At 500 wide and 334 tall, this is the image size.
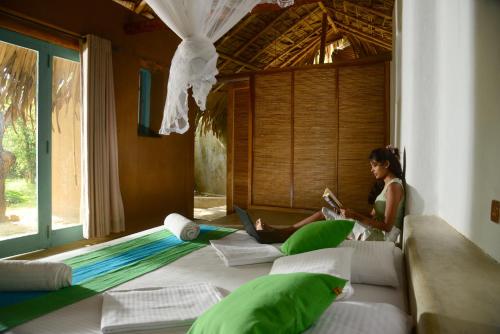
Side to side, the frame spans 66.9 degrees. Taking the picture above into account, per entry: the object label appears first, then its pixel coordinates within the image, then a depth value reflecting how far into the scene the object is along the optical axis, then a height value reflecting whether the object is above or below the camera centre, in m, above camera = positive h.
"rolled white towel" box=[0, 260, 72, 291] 1.44 -0.44
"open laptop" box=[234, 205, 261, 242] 2.35 -0.38
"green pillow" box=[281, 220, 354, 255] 1.86 -0.37
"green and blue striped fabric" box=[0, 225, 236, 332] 1.30 -0.50
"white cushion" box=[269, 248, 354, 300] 1.45 -0.41
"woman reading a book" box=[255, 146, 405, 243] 2.53 -0.36
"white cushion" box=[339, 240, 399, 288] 1.55 -0.44
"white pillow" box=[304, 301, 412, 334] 0.95 -0.42
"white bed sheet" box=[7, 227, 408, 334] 1.17 -0.51
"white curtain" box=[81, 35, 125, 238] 3.99 +0.17
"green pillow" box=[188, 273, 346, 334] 0.85 -0.35
